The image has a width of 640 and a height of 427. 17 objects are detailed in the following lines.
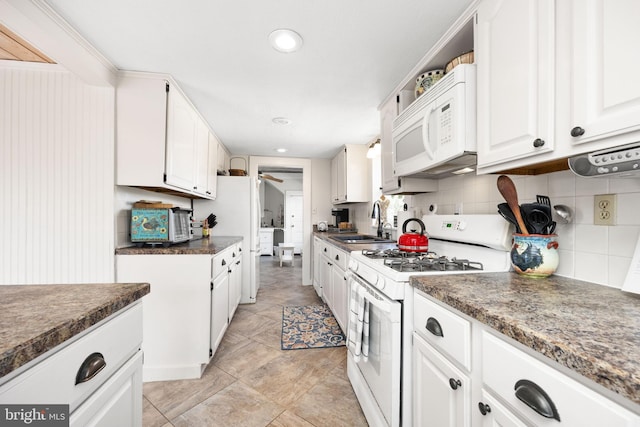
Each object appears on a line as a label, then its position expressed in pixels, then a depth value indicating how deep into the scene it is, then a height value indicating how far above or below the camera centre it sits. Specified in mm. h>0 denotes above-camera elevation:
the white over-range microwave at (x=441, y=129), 1297 +483
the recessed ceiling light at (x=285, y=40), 1461 +997
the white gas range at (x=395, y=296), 1184 -414
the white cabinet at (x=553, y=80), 726 +452
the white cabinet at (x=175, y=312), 1867 -711
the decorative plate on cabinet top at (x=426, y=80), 1608 +845
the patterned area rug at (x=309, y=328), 2398 -1176
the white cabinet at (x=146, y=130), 1834 +591
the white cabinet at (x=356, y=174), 3633 +551
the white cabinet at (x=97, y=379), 536 -404
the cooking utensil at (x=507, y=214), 1211 +1
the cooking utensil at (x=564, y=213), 1122 +6
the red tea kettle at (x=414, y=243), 1763 -194
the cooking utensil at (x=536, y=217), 1144 -12
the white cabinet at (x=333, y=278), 2406 -713
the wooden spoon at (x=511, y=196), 1178 +82
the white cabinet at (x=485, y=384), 526 -435
